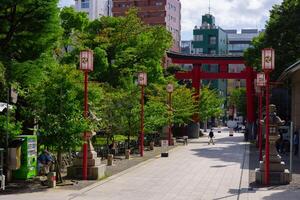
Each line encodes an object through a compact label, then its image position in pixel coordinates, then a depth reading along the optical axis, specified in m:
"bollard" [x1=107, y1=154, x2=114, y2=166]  27.88
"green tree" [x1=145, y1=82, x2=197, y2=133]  37.84
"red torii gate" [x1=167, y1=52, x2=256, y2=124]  65.44
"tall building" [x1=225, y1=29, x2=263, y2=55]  157.50
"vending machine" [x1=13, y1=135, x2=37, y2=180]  20.25
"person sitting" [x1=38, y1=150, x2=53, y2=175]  20.89
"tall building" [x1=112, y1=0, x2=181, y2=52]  105.38
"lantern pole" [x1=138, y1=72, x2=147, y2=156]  33.81
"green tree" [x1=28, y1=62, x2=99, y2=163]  19.86
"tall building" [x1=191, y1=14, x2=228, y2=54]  124.62
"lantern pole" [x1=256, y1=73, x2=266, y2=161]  29.86
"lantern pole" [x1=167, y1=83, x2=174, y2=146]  46.19
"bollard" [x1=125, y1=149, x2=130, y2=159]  32.16
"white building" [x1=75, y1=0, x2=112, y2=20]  100.31
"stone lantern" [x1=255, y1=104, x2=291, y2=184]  20.48
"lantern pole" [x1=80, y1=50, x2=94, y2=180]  21.23
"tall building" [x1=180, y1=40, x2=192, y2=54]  149.56
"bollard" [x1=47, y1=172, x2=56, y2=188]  19.05
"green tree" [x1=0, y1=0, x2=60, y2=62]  20.14
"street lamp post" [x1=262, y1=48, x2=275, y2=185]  20.56
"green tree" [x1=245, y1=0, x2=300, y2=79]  42.28
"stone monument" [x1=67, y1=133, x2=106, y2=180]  21.55
